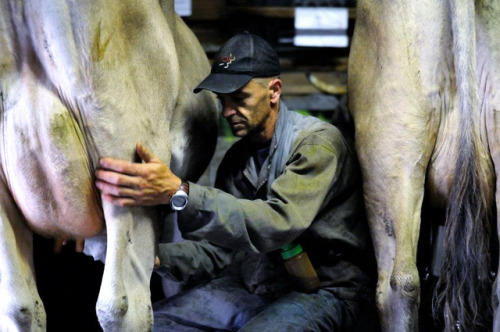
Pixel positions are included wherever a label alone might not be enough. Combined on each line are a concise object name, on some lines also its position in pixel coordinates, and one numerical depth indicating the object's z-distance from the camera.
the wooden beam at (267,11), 4.54
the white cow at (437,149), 2.45
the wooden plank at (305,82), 4.76
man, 2.48
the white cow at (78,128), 2.09
